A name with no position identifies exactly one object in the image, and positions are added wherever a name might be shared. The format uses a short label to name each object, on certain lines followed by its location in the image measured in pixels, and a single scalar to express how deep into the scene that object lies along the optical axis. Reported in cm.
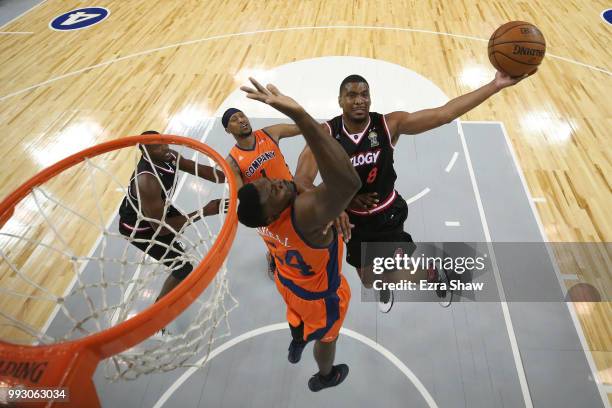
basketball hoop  120
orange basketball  259
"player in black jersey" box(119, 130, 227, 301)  267
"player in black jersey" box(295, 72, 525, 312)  262
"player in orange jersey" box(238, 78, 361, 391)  150
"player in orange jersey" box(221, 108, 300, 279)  307
